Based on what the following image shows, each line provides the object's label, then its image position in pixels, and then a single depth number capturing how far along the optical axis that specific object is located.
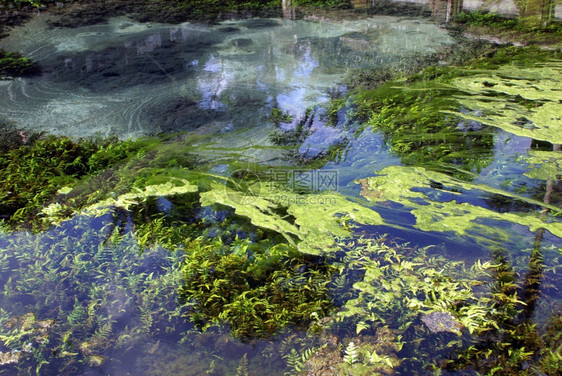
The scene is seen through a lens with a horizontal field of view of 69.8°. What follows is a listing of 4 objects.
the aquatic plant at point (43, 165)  2.10
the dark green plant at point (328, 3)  5.40
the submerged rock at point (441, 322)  1.36
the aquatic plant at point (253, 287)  1.45
